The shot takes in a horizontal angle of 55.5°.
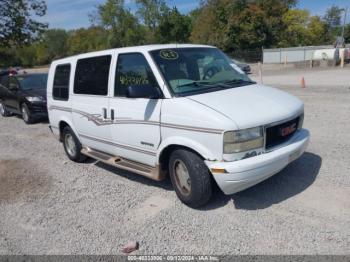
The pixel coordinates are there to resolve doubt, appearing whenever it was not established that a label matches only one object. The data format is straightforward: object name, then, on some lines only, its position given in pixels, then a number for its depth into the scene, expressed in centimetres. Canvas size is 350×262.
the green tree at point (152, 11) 6147
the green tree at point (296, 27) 5300
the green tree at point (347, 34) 8138
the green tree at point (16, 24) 2714
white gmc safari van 372
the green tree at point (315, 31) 7531
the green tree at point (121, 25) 6425
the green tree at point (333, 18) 9355
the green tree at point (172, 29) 5606
